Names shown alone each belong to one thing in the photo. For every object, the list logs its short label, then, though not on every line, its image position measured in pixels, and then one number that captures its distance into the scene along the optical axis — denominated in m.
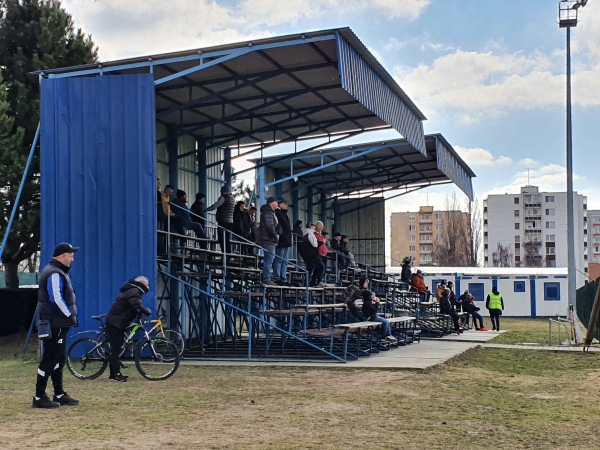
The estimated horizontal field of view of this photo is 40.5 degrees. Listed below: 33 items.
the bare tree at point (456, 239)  75.81
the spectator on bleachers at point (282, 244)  17.61
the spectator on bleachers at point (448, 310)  22.95
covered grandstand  14.88
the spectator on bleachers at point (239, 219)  18.72
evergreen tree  19.97
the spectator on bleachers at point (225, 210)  18.34
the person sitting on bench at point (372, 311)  16.75
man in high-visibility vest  26.29
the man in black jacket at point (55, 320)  9.14
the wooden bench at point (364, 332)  14.84
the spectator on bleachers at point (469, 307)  26.09
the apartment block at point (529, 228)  124.62
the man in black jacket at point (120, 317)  11.52
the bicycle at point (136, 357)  11.62
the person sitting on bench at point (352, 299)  16.33
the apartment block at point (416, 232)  147.50
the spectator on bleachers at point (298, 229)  21.91
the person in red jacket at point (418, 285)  25.41
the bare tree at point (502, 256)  120.81
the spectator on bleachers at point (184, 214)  16.69
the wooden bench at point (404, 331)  18.30
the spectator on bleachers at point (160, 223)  15.76
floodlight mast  23.23
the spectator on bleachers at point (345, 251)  24.81
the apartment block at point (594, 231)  149.25
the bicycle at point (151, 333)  11.91
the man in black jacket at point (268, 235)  16.91
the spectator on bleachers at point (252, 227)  19.23
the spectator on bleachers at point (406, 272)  26.38
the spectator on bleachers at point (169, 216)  16.05
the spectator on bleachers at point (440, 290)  24.21
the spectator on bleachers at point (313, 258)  18.59
